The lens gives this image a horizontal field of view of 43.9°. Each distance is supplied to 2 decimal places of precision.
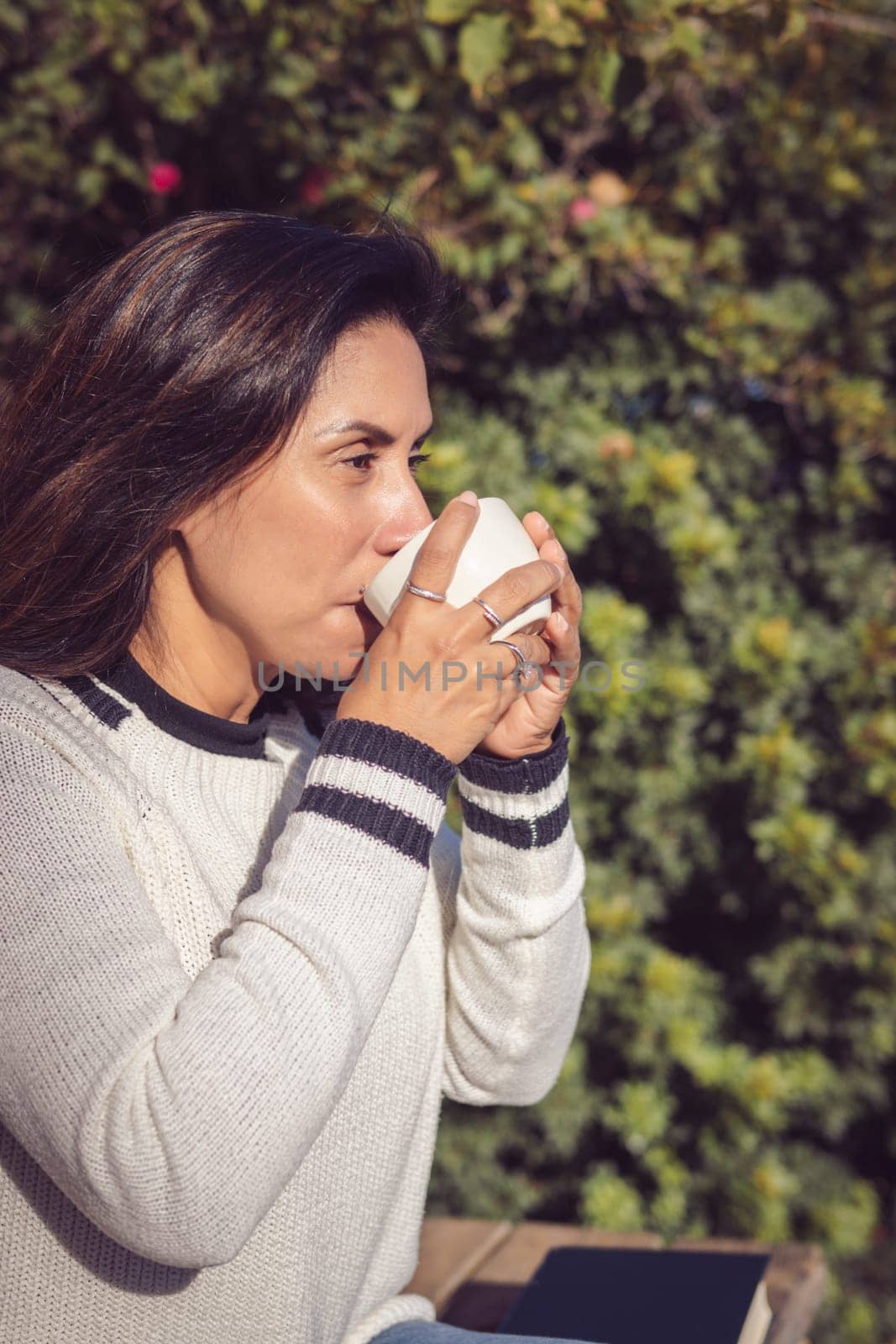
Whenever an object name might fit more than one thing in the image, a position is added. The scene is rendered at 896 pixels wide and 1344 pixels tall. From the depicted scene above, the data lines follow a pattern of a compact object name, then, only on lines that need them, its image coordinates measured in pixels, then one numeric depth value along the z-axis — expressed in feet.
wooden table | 5.97
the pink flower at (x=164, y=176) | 8.70
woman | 3.16
